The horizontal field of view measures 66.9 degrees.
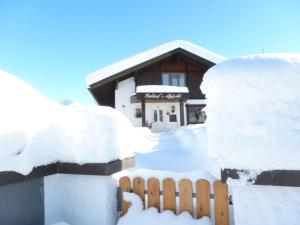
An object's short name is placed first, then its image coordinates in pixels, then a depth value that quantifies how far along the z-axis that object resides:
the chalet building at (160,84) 14.81
